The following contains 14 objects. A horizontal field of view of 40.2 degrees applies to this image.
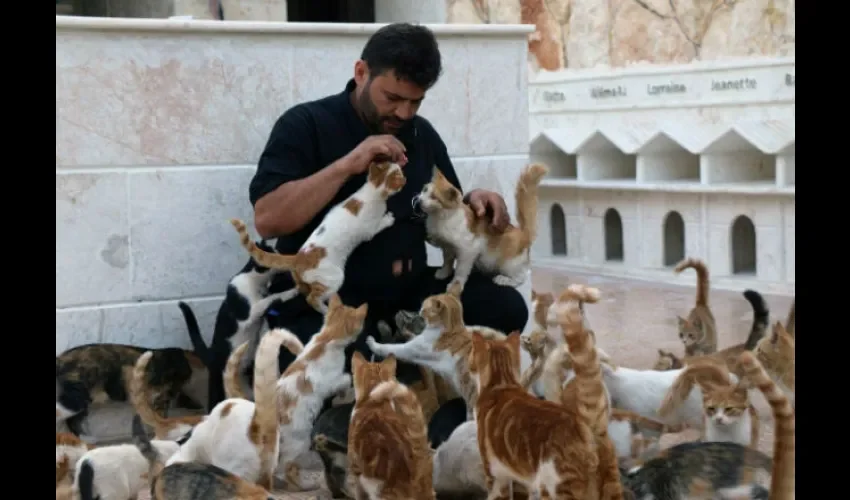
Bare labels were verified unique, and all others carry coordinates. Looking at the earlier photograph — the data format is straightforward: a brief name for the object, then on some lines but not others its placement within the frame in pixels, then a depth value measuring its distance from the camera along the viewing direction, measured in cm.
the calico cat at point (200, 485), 231
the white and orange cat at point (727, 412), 283
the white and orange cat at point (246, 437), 265
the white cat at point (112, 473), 253
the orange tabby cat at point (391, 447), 240
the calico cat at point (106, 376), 335
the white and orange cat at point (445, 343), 293
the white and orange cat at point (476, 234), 323
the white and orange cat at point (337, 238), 314
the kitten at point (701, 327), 384
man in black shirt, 311
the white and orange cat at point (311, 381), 287
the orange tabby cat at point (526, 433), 217
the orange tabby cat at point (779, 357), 315
